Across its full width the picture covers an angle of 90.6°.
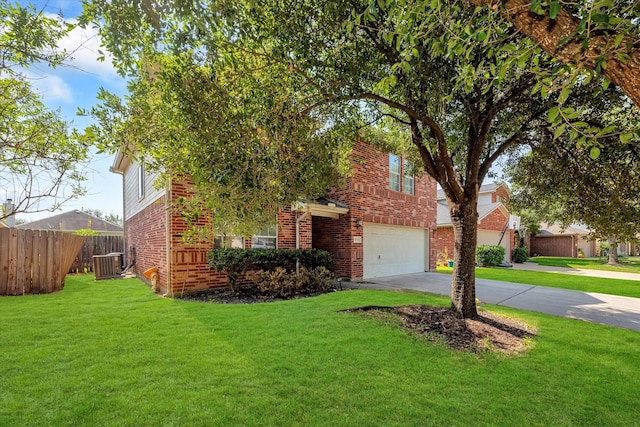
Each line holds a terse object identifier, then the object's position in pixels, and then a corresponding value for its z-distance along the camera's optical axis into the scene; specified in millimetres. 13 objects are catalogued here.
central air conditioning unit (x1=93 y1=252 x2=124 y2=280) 12094
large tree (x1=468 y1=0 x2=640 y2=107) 1797
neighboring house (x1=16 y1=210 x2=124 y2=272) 14702
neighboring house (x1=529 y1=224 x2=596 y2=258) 29547
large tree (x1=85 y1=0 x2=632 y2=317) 3295
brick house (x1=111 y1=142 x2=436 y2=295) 8344
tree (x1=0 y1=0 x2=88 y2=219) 4675
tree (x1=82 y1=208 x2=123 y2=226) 60625
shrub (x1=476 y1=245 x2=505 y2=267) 18312
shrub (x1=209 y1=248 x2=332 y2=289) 8359
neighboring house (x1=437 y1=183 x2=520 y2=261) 18766
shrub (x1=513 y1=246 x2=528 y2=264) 23312
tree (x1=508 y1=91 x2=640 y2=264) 5078
